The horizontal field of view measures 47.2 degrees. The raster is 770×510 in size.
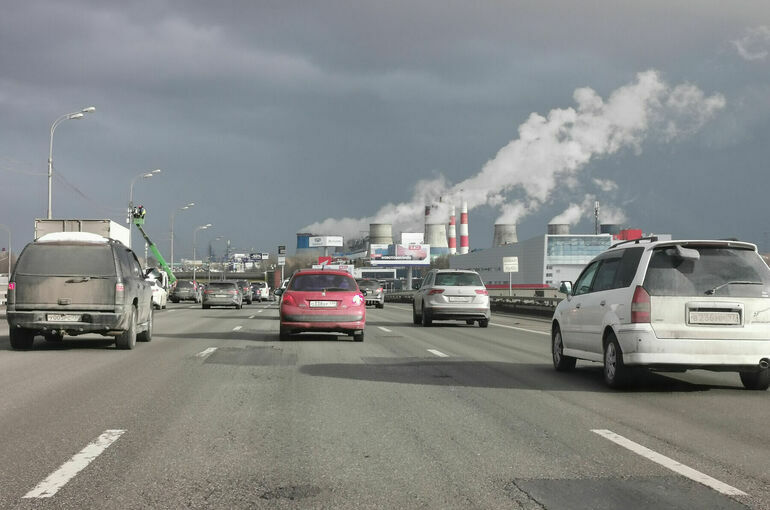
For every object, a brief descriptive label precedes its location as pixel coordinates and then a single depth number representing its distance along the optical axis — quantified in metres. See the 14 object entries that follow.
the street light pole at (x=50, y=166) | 41.31
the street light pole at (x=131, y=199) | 63.22
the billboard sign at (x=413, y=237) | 193.38
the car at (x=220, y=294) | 42.38
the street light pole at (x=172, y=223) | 93.12
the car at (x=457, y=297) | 24.94
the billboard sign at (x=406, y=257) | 186.00
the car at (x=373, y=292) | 49.69
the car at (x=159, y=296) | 41.03
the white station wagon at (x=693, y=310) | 9.62
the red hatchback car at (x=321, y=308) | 18.03
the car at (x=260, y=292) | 72.56
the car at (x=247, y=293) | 62.78
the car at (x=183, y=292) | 59.44
